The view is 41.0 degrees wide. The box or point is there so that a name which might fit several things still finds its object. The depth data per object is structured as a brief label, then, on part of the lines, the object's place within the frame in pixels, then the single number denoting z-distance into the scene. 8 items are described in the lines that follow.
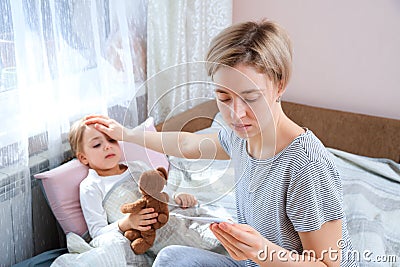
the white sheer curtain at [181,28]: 2.03
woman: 0.97
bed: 1.09
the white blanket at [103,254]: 1.37
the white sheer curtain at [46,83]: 1.46
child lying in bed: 1.44
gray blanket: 1.56
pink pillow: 1.53
